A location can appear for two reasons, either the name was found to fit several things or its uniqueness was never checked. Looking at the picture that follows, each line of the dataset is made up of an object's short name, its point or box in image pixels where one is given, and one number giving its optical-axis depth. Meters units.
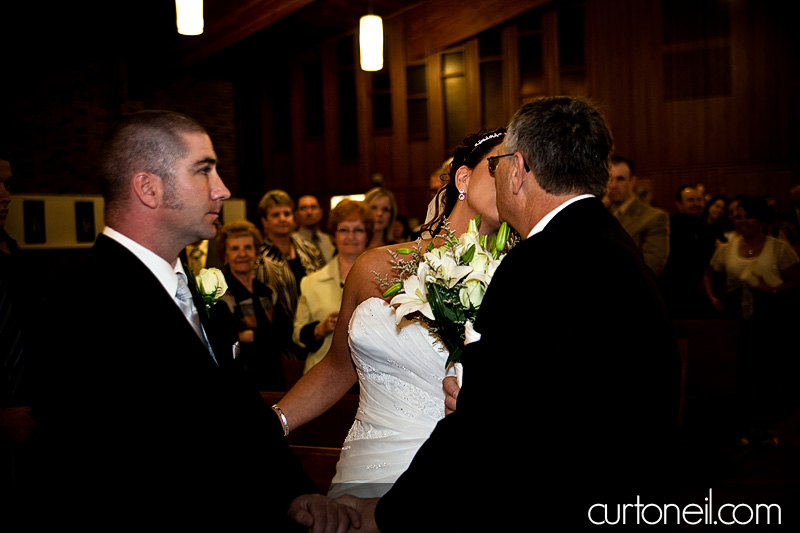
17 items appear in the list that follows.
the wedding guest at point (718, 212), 8.55
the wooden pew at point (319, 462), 2.64
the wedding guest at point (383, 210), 5.50
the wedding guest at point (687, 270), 6.07
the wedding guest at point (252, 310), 4.22
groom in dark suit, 1.44
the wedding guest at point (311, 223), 6.69
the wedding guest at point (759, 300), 5.88
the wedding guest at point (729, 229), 8.83
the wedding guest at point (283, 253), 5.23
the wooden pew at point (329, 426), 3.02
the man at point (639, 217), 5.24
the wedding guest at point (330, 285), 4.28
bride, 2.40
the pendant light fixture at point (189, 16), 6.98
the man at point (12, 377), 2.36
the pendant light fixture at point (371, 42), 8.86
